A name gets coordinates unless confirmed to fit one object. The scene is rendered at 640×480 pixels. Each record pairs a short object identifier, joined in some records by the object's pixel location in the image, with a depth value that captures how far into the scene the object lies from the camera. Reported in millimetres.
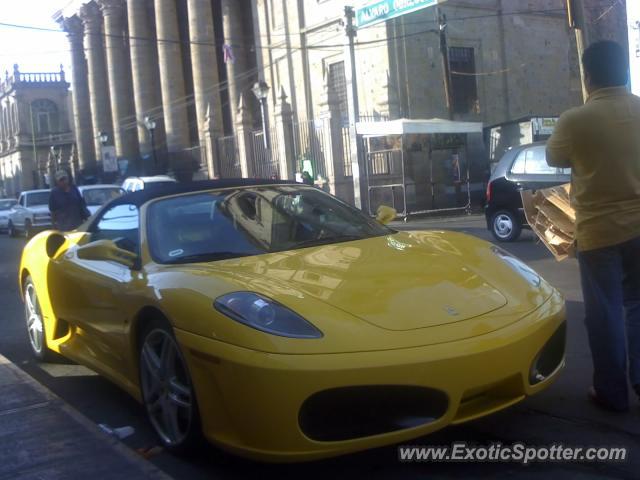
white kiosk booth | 21531
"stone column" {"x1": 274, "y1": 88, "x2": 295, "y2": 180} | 25656
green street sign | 17608
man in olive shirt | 3637
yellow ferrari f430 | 2996
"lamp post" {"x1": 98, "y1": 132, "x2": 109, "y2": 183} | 41531
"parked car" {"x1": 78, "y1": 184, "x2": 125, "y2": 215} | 19125
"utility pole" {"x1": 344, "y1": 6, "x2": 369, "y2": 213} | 21266
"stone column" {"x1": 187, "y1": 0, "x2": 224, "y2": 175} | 34344
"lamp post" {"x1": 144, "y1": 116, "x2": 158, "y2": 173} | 33875
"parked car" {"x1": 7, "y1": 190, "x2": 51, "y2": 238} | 21906
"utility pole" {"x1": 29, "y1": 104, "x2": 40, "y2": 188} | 61281
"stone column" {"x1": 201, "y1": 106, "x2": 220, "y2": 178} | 31562
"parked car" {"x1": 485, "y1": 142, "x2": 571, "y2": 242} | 11453
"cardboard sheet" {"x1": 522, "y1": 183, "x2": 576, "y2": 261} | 8430
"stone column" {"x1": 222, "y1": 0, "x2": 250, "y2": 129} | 35438
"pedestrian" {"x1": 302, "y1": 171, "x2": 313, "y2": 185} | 22906
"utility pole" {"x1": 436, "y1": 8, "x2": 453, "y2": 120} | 23938
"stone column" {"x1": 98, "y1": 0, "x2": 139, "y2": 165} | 42594
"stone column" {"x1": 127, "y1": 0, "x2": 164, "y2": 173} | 39500
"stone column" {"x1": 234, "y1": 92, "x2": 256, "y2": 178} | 28703
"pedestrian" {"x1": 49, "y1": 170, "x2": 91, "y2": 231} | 10023
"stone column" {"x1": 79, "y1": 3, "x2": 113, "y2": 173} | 44562
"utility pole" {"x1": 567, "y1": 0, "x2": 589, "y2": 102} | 11914
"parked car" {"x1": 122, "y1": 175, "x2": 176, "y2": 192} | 23808
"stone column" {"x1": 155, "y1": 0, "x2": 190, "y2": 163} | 36500
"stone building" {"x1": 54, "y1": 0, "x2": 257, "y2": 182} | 35375
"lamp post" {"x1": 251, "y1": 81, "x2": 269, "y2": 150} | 27297
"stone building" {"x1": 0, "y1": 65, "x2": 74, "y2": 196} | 66312
